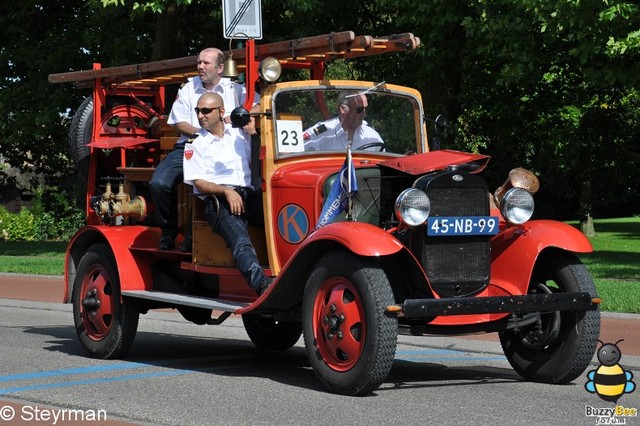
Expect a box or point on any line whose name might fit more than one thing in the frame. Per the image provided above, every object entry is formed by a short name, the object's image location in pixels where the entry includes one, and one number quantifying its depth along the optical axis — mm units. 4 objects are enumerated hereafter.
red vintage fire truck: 13846
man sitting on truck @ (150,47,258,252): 17654
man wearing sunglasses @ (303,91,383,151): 16581
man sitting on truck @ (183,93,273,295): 16160
